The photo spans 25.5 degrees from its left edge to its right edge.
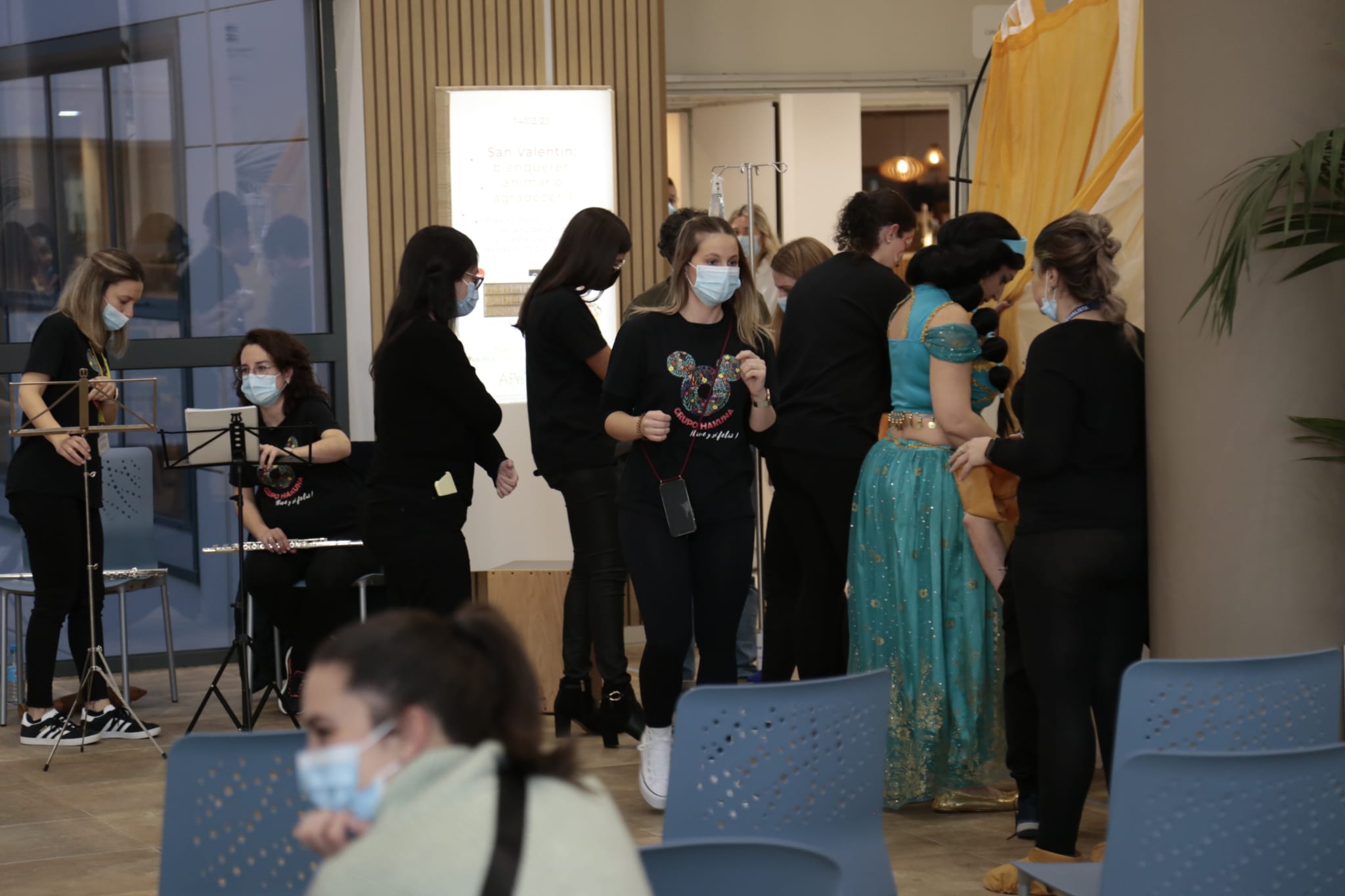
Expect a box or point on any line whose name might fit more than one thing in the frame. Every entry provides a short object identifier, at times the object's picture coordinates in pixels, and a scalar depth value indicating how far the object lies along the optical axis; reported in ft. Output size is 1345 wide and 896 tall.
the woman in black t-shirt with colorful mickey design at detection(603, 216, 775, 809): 24.69
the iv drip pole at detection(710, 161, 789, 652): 37.39
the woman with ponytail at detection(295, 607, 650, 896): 8.39
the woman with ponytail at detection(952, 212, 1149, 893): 20.95
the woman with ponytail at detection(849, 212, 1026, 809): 24.65
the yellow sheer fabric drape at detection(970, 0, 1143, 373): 27.07
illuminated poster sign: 42.41
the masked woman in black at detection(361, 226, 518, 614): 24.91
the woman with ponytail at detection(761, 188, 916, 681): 27.02
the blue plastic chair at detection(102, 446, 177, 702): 37.95
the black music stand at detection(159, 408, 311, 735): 30.98
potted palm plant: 18.47
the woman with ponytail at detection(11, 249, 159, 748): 32.48
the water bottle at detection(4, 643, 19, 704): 39.01
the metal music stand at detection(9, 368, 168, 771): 30.66
